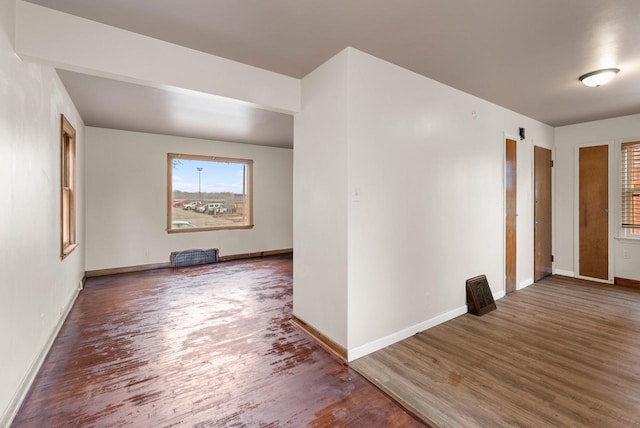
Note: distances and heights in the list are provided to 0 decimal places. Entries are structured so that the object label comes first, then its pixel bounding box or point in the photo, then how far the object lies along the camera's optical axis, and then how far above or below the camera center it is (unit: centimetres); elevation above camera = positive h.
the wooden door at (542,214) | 472 -1
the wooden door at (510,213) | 407 +0
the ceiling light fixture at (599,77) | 286 +132
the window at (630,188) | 444 +37
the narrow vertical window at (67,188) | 327 +30
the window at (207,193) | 604 +43
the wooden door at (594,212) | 470 +2
